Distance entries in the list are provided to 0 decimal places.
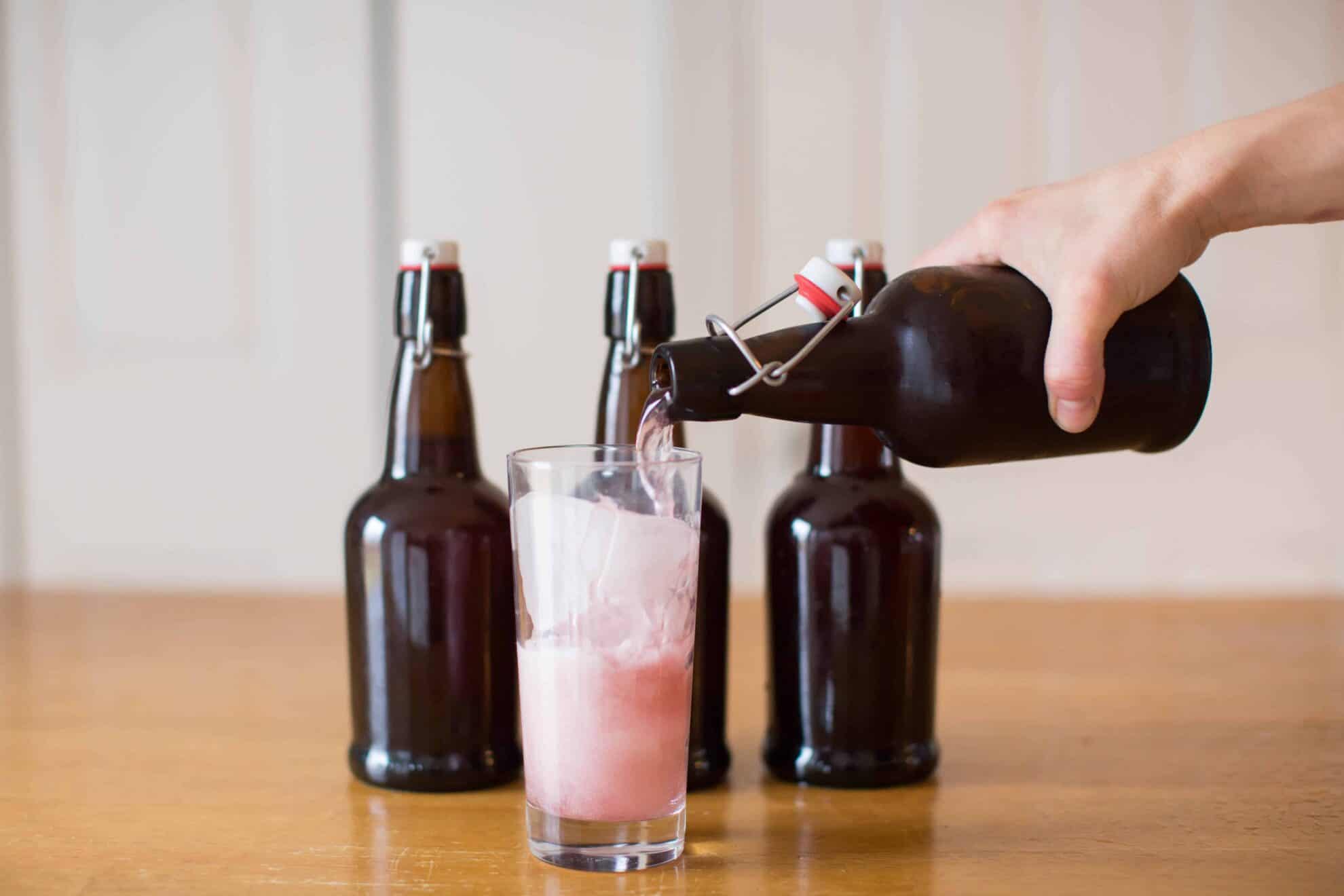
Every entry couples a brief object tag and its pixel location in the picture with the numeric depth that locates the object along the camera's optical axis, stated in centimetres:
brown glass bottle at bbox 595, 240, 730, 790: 86
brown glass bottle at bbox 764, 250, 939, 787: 87
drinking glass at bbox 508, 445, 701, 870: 70
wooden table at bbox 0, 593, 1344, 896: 72
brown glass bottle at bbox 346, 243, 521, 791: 86
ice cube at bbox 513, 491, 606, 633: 70
